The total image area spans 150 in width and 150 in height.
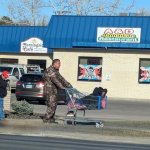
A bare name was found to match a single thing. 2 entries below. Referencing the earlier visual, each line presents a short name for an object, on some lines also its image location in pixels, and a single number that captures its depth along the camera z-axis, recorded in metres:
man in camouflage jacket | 16.50
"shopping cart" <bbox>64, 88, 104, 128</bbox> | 16.28
